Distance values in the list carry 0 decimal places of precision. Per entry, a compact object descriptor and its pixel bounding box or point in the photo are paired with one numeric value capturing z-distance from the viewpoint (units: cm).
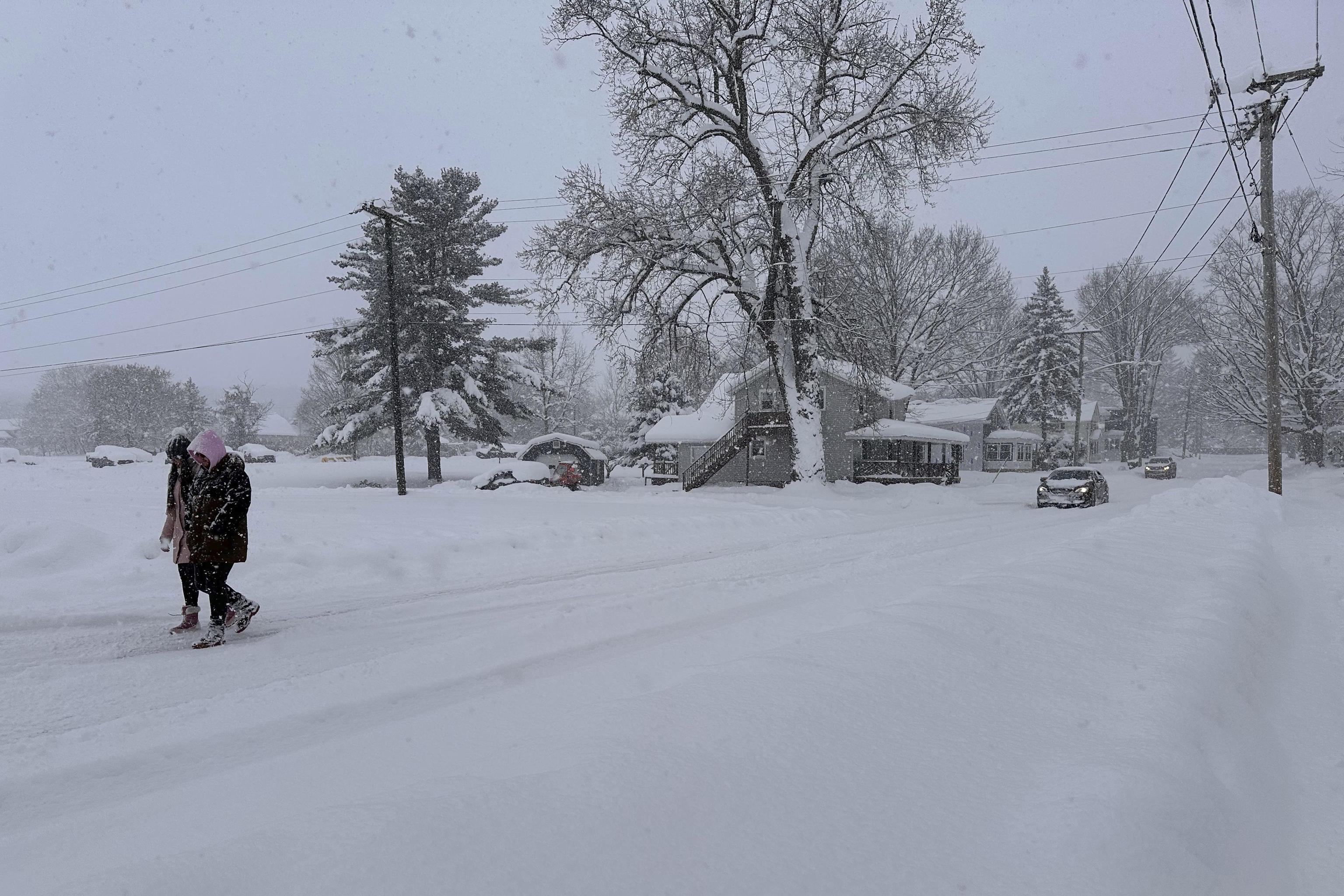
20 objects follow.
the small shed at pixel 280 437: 7906
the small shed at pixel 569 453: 4231
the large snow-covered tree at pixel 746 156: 1981
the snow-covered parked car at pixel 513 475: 2816
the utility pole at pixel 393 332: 2188
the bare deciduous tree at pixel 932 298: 3553
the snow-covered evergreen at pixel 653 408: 4591
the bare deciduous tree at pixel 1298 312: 3238
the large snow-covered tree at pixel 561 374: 5503
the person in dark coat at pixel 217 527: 570
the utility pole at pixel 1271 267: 1744
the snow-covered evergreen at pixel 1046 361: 5128
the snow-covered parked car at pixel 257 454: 4759
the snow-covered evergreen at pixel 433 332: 3091
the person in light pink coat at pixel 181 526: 586
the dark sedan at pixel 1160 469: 4212
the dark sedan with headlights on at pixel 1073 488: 2144
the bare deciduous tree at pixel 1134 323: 5169
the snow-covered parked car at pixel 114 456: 4400
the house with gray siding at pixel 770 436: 3328
